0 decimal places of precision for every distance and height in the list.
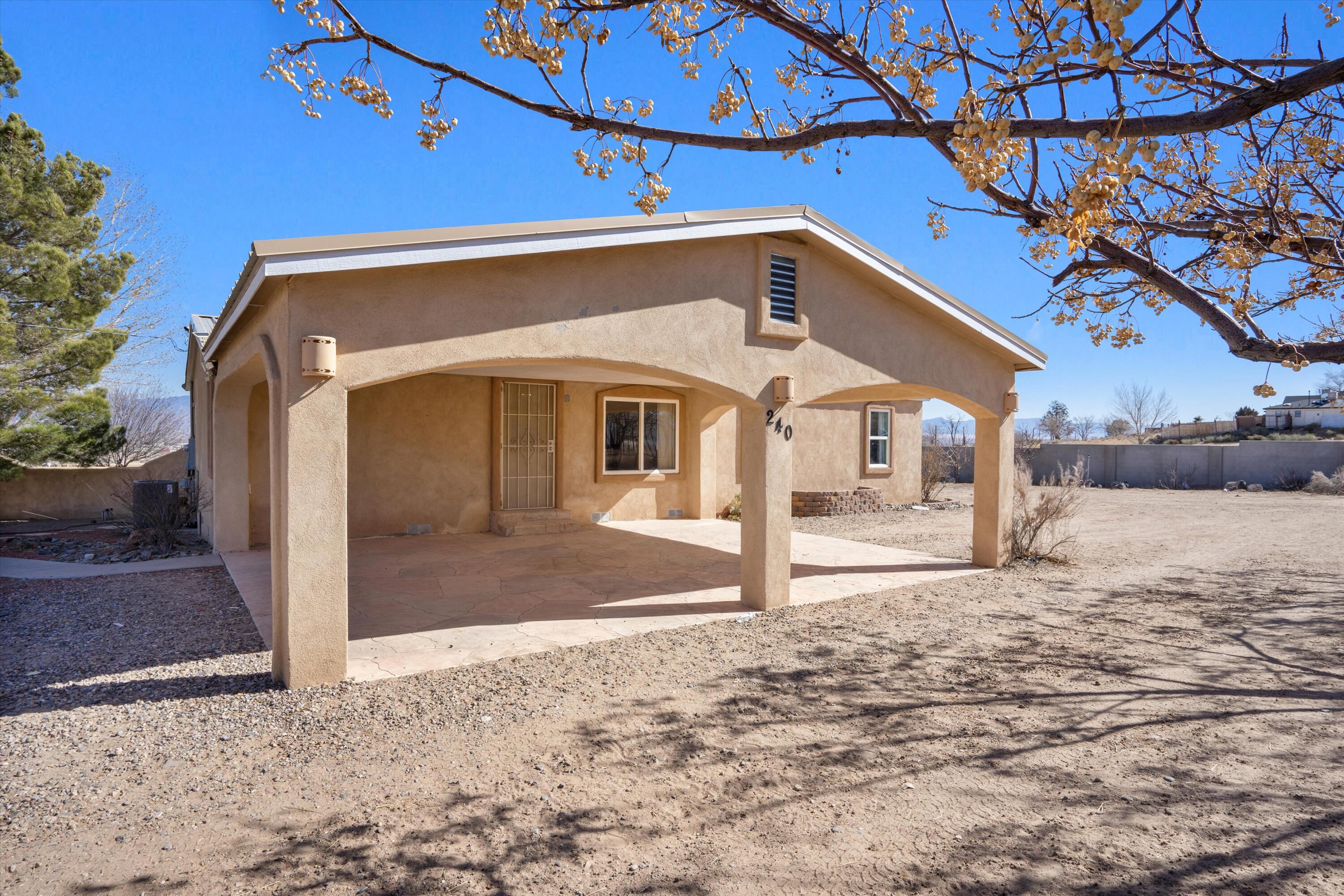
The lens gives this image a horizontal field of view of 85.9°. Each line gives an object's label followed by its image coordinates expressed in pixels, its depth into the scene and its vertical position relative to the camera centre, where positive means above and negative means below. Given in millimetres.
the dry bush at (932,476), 19906 -591
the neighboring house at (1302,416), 38281 +2028
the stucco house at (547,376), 5008 +903
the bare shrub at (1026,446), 28197 +399
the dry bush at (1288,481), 23609 -926
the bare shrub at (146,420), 27703 +1825
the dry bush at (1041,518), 10312 -908
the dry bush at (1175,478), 25750 -886
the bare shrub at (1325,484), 21891 -958
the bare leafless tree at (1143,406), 52781 +3570
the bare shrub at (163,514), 10719 -821
